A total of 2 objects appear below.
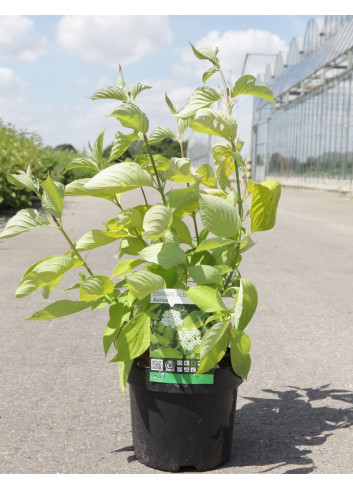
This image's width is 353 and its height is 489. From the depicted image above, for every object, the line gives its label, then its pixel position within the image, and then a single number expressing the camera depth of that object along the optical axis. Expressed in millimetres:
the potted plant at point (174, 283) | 2061
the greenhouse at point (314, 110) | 20500
